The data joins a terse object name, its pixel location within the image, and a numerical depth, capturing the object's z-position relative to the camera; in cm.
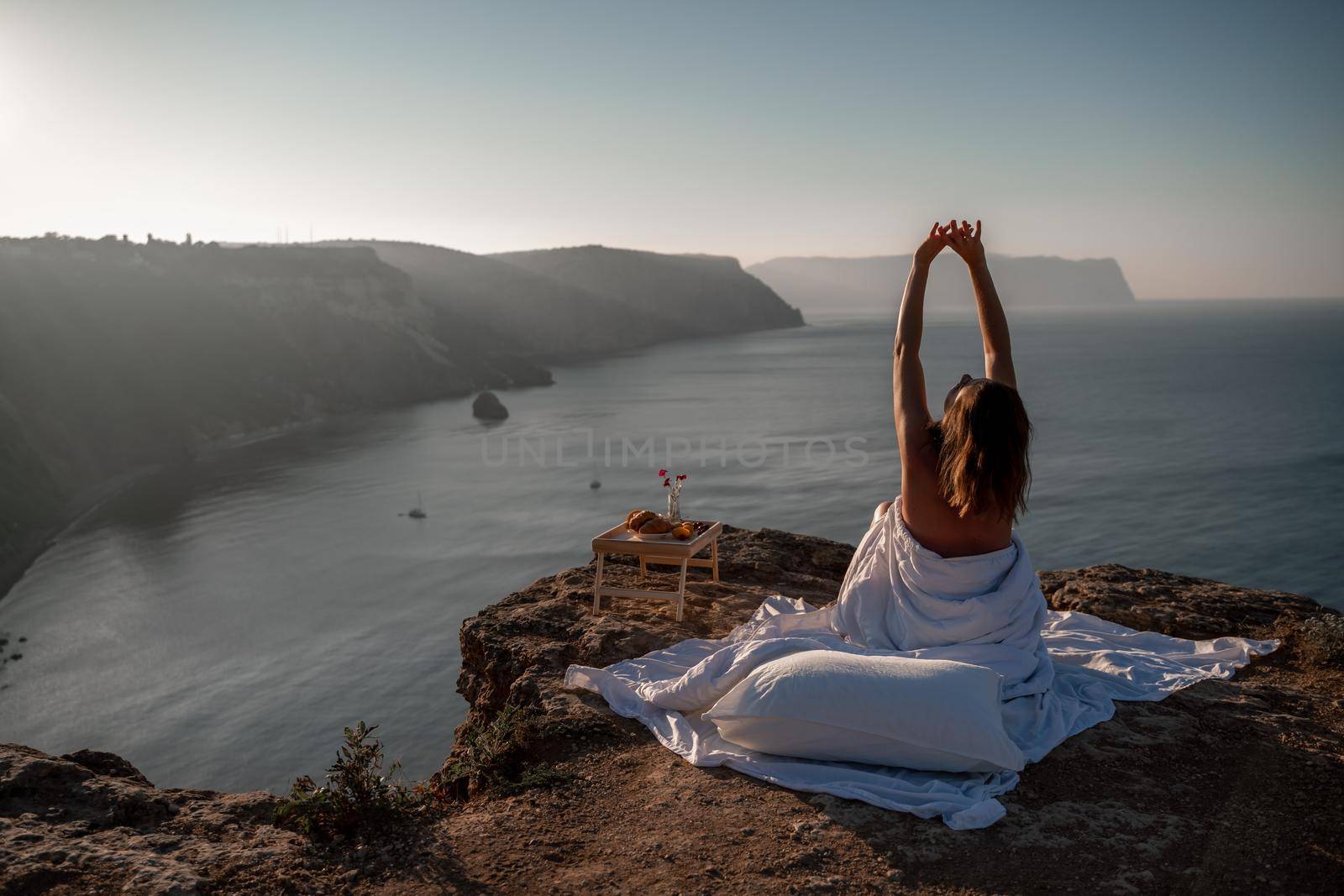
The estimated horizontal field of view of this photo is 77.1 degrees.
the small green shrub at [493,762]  469
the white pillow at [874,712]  393
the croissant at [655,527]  705
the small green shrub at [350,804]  399
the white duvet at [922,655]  403
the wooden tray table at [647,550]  668
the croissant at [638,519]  707
